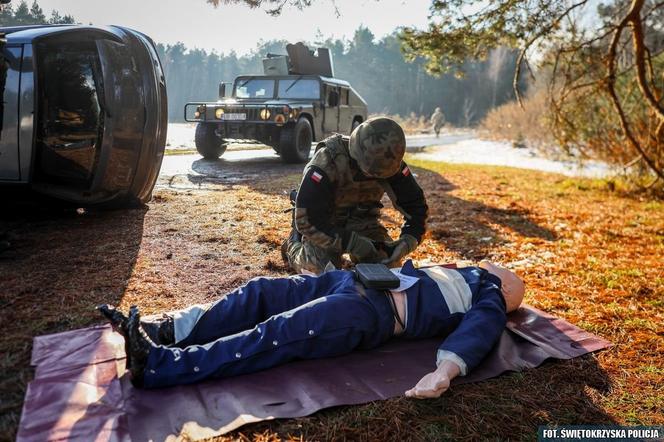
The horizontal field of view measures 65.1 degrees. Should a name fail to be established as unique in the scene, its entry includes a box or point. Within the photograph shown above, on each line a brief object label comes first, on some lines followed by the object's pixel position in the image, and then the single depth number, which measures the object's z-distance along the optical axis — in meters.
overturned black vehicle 4.27
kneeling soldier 3.21
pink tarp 1.88
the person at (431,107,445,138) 28.06
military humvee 10.11
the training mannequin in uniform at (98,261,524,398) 2.11
